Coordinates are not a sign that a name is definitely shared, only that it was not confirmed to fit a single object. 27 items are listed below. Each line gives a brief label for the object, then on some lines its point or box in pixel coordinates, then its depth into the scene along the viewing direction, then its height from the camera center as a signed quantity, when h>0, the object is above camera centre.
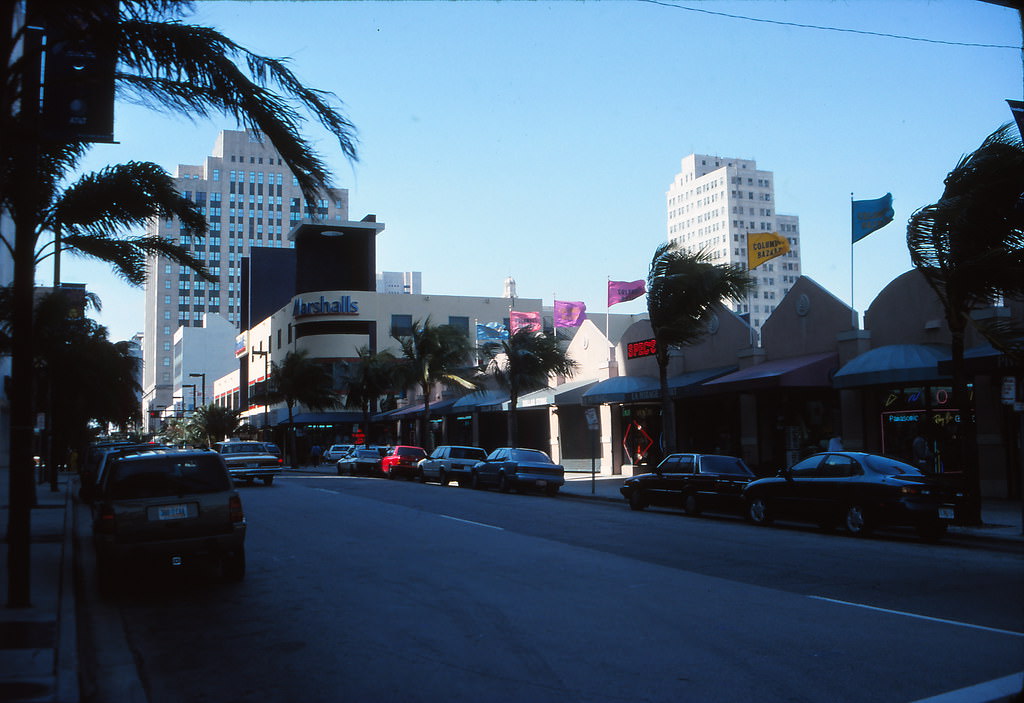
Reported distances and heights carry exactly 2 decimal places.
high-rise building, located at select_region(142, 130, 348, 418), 146.88 +37.20
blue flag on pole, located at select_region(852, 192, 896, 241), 24.45 +5.55
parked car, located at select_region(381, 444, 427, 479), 40.16 -1.14
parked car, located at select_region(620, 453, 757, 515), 20.31 -1.25
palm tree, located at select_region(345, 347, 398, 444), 53.56 +3.33
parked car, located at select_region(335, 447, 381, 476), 44.78 -1.30
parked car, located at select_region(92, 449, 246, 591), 10.80 -0.87
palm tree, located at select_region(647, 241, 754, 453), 25.39 +3.76
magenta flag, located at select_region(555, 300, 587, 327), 53.50 +6.89
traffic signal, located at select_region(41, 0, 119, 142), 9.43 +3.64
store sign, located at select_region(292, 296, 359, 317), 72.69 +10.15
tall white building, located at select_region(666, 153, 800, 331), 163.12 +38.46
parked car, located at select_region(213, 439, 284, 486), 34.28 -0.88
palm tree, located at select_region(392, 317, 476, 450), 45.25 +3.89
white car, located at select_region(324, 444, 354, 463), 62.84 -1.05
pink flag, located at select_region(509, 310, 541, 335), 44.81 +5.66
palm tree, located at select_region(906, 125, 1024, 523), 15.34 +3.21
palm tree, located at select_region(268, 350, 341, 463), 62.97 +3.74
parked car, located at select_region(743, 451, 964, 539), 15.76 -1.23
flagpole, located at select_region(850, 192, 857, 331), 26.22 +3.04
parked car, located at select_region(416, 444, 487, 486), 34.12 -1.09
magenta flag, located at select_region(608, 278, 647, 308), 37.38 +5.68
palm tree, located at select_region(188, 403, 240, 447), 86.69 +1.54
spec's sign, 32.59 +2.96
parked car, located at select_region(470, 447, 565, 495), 29.06 -1.21
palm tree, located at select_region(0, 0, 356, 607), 8.13 +3.22
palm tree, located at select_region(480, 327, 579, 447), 36.34 +2.82
